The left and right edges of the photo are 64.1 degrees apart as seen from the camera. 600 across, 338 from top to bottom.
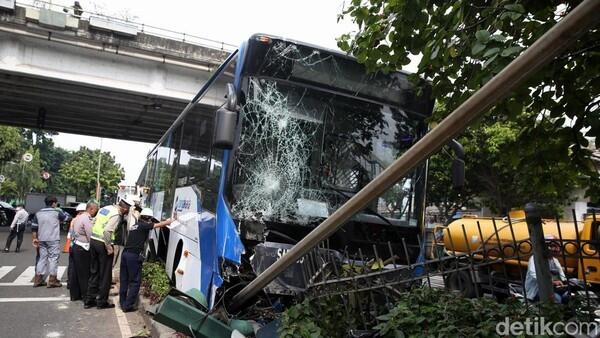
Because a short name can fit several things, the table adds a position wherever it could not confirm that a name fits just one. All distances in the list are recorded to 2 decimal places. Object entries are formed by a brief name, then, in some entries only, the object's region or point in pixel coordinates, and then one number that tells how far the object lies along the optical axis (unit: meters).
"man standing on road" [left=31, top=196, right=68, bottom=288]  9.33
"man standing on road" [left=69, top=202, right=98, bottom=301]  8.12
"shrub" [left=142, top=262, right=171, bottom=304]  7.49
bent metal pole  1.83
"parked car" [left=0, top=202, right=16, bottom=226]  29.06
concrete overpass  15.96
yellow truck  2.53
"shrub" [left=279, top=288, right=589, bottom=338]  2.56
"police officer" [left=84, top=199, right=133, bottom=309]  7.76
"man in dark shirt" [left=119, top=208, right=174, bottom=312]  7.49
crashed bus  4.90
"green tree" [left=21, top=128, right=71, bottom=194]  69.50
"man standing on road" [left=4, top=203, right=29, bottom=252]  15.48
